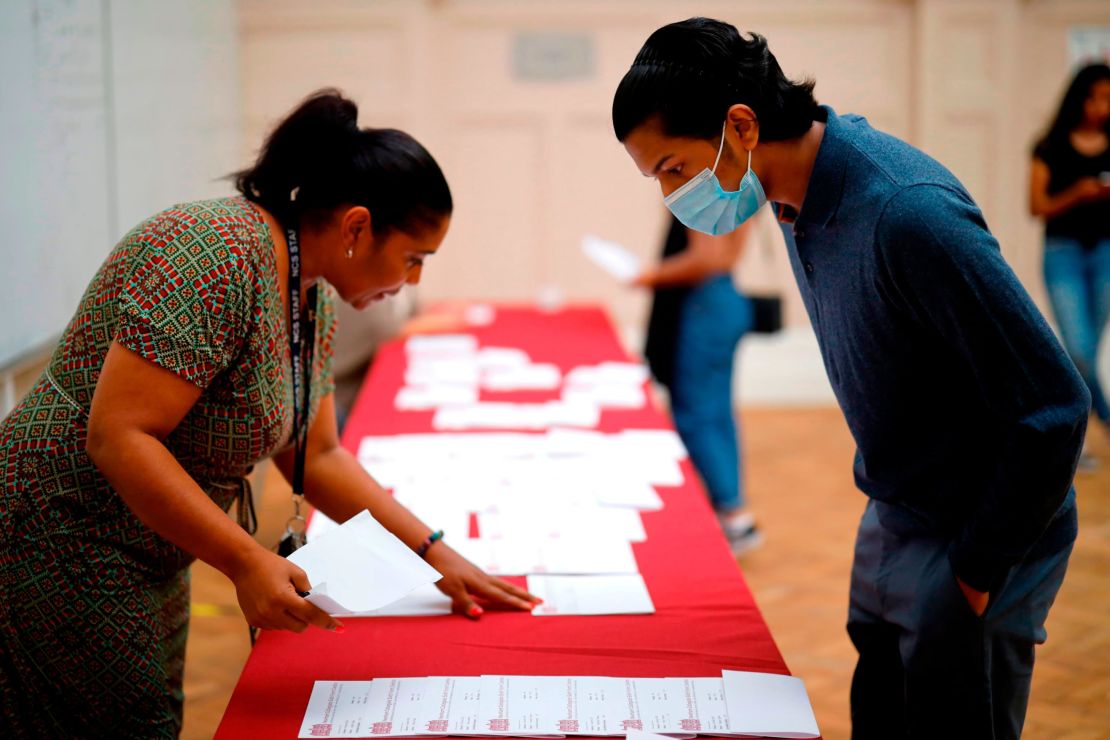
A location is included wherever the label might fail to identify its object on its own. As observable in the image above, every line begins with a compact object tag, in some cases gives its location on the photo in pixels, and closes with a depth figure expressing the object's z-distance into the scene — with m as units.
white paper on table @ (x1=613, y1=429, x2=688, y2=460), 2.73
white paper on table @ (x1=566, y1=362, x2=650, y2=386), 3.59
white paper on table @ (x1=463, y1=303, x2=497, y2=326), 4.91
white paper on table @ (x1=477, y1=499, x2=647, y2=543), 2.14
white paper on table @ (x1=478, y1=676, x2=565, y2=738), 1.39
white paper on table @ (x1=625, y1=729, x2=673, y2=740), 1.35
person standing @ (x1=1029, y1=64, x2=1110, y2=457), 4.91
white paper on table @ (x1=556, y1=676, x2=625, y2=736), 1.39
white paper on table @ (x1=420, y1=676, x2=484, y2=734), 1.39
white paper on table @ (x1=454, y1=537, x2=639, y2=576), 1.96
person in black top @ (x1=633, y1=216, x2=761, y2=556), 4.05
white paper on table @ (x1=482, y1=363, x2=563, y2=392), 3.59
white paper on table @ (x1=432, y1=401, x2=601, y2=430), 3.06
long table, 1.52
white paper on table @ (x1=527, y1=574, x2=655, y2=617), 1.78
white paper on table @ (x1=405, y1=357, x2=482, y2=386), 3.65
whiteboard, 2.69
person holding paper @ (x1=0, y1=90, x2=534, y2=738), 1.38
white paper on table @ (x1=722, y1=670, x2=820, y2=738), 1.39
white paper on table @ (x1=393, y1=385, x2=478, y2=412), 3.30
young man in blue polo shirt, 1.29
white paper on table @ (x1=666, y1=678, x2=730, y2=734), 1.40
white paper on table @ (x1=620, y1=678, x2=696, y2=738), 1.40
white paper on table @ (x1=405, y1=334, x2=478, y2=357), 4.12
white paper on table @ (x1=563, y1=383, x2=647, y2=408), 3.30
